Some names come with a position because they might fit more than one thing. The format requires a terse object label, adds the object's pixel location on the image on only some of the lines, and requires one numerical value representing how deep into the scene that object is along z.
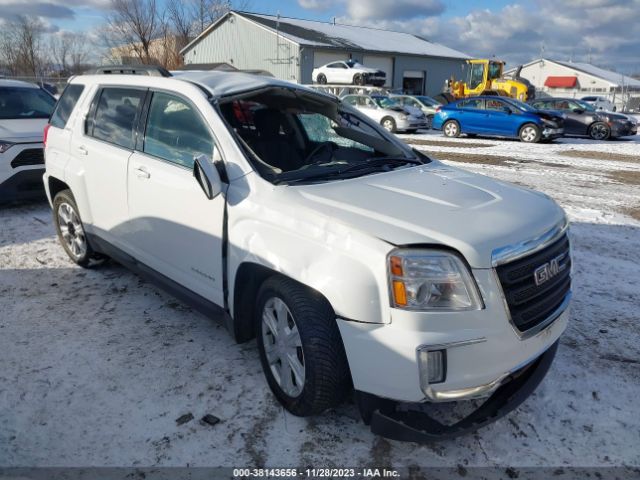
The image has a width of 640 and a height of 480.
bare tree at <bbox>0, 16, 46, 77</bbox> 43.81
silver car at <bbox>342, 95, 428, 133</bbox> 19.52
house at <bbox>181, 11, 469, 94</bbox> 37.47
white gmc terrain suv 2.30
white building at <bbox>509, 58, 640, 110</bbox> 73.19
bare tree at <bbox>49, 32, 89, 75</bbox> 48.78
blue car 16.47
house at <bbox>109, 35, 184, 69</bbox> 43.28
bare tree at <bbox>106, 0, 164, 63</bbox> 42.62
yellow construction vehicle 25.31
